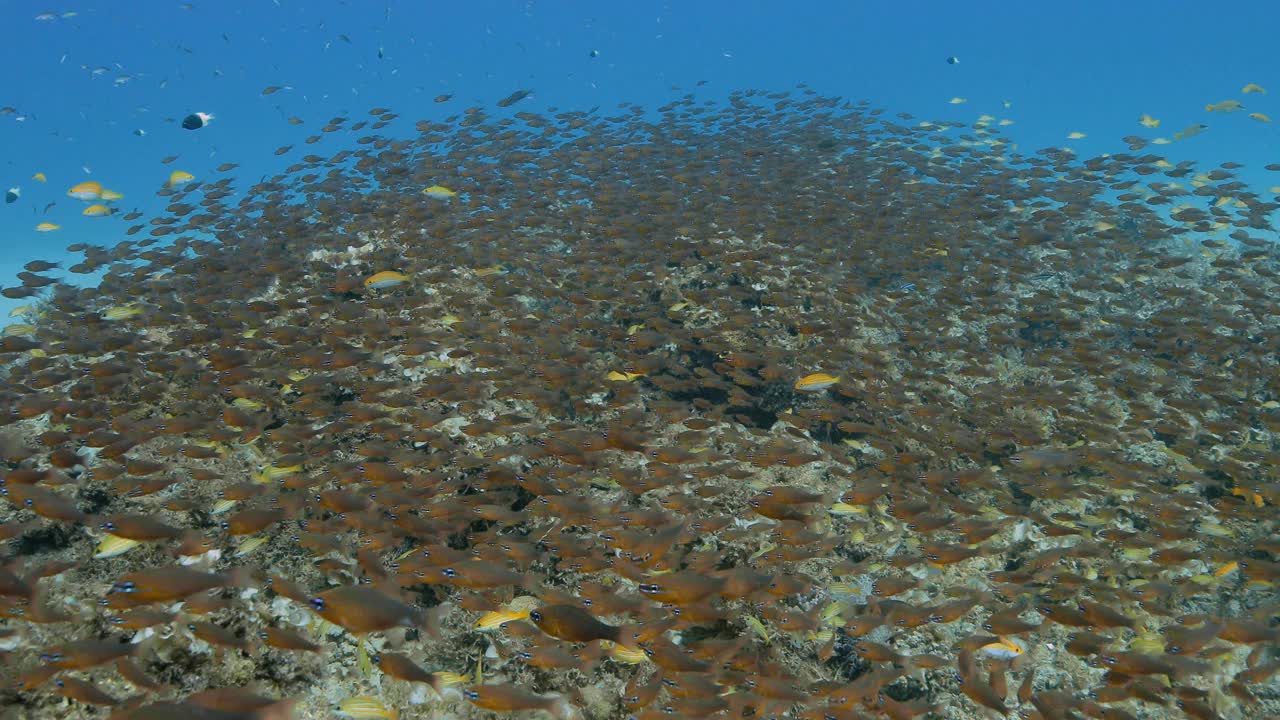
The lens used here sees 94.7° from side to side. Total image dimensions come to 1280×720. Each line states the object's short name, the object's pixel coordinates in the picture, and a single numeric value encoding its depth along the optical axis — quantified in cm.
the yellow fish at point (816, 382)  673
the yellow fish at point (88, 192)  1149
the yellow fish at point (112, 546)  444
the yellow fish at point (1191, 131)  1467
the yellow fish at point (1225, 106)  1485
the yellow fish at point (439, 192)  1040
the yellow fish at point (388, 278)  732
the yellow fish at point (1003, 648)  477
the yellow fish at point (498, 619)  415
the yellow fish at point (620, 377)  772
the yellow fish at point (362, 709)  370
